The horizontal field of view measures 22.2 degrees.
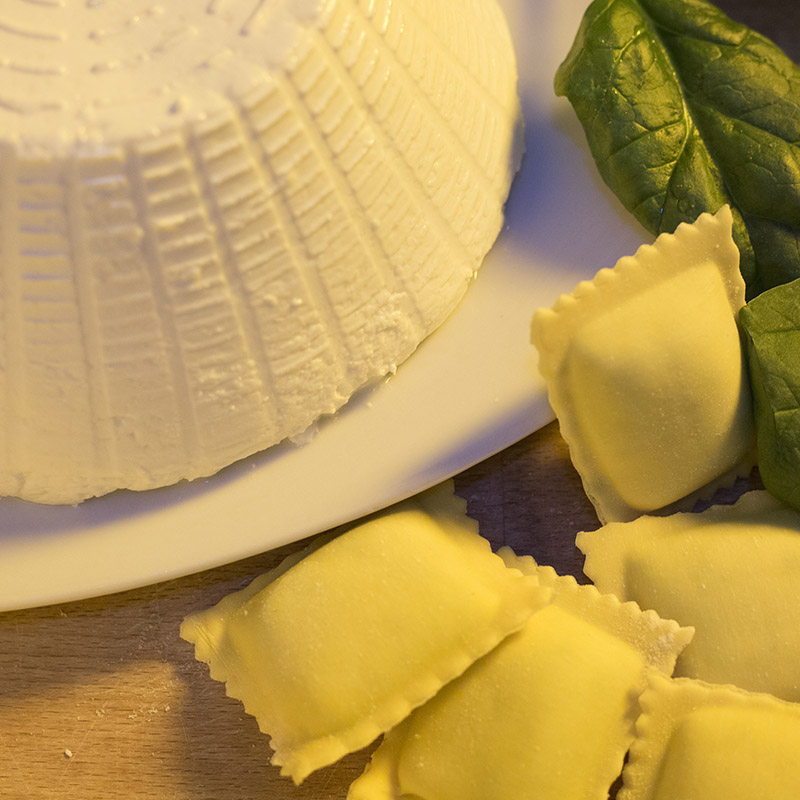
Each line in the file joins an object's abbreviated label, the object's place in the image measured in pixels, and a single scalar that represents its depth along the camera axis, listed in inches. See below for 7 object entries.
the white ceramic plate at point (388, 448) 13.7
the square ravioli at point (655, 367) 13.8
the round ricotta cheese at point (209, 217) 12.5
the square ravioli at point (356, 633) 13.4
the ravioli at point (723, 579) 13.7
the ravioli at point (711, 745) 13.2
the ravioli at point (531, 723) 13.4
